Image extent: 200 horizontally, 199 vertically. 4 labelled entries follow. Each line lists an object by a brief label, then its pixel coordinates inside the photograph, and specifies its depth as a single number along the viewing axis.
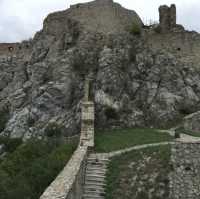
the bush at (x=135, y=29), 29.81
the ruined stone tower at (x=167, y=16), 30.52
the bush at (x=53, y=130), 24.98
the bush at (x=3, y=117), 29.25
